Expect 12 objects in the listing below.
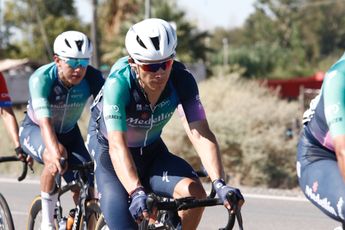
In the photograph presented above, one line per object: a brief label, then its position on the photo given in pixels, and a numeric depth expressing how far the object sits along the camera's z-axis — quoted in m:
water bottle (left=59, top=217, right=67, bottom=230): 9.90
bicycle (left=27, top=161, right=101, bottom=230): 9.28
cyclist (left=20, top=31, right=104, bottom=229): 9.98
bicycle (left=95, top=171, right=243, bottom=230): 6.56
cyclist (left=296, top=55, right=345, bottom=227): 6.29
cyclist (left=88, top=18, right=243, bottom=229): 7.24
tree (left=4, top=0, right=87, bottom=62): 99.18
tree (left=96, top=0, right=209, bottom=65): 58.14
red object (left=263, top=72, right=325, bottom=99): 53.12
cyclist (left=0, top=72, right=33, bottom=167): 11.24
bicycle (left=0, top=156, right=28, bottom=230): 10.55
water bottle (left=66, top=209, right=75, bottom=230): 9.67
